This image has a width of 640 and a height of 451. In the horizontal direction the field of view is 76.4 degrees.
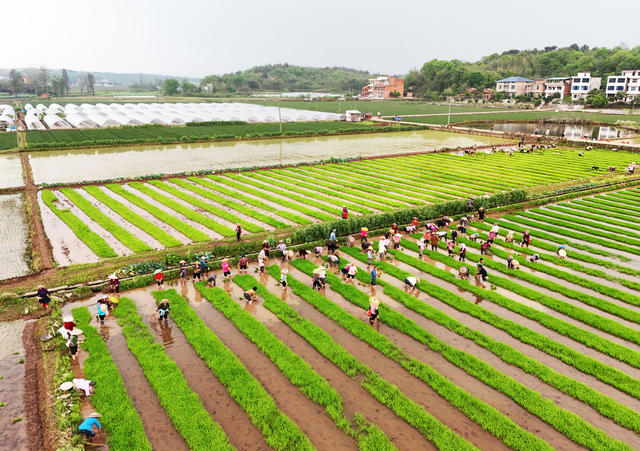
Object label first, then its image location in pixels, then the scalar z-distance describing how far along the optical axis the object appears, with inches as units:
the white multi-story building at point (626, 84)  4653.1
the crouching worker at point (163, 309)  655.1
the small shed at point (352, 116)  3727.9
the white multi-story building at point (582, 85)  5128.0
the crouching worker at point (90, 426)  427.2
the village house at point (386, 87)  7116.1
